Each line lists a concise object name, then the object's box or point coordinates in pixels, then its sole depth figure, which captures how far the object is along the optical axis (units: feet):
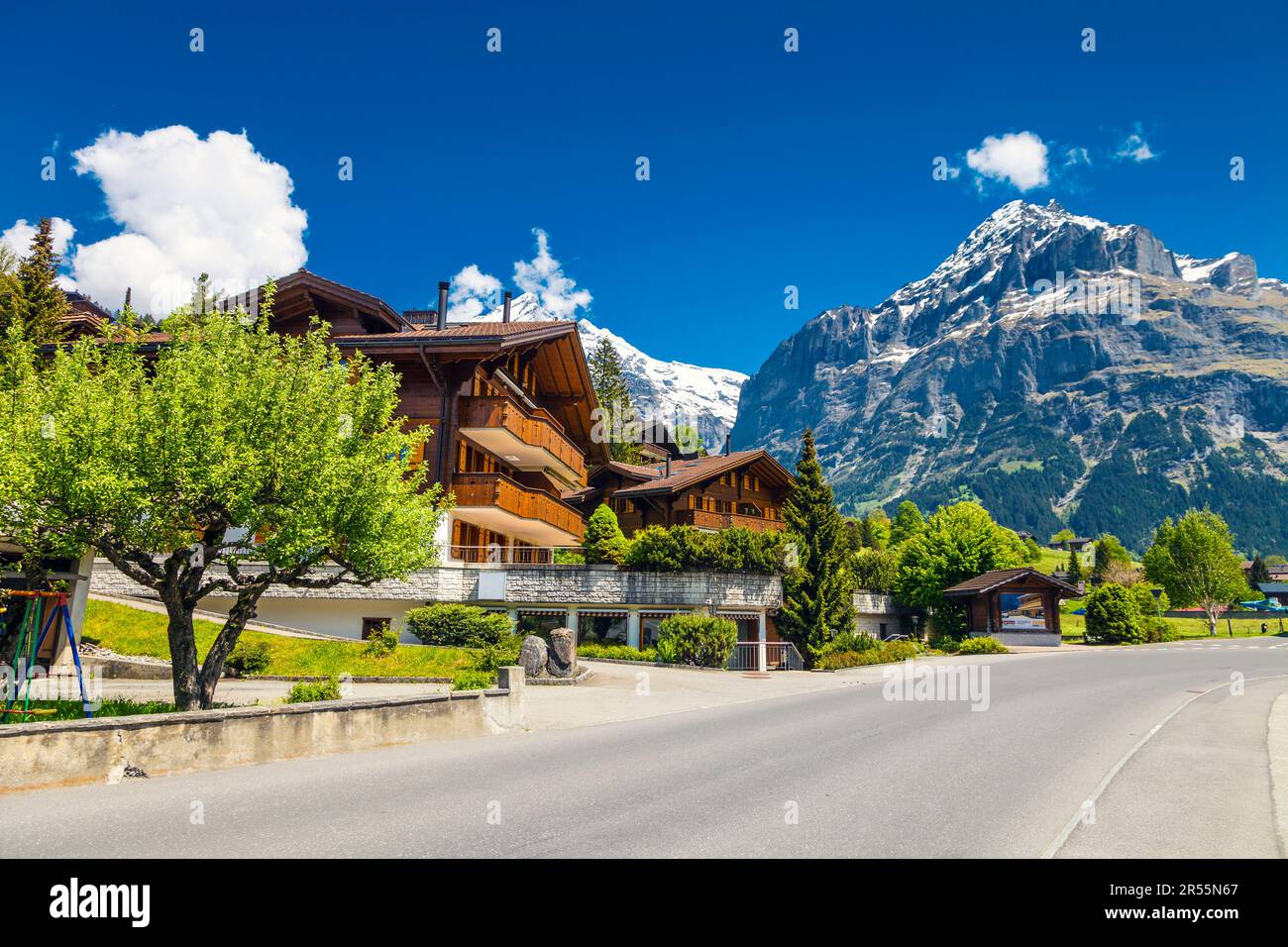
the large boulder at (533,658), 77.36
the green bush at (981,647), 145.59
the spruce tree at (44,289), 116.57
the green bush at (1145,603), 183.25
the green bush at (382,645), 78.02
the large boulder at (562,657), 78.38
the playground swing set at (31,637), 42.68
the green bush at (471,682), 56.95
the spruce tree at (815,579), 113.09
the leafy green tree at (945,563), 169.58
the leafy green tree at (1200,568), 254.27
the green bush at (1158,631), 176.35
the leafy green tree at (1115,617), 172.86
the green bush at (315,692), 45.73
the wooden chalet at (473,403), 100.41
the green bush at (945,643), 151.23
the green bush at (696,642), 97.50
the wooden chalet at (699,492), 142.00
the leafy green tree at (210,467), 39.70
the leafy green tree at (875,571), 151.94
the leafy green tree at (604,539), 108.27
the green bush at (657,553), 106.73
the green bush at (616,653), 99.91
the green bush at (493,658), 74.02
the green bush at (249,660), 72.33
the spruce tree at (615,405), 204.95
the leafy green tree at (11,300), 114.52
